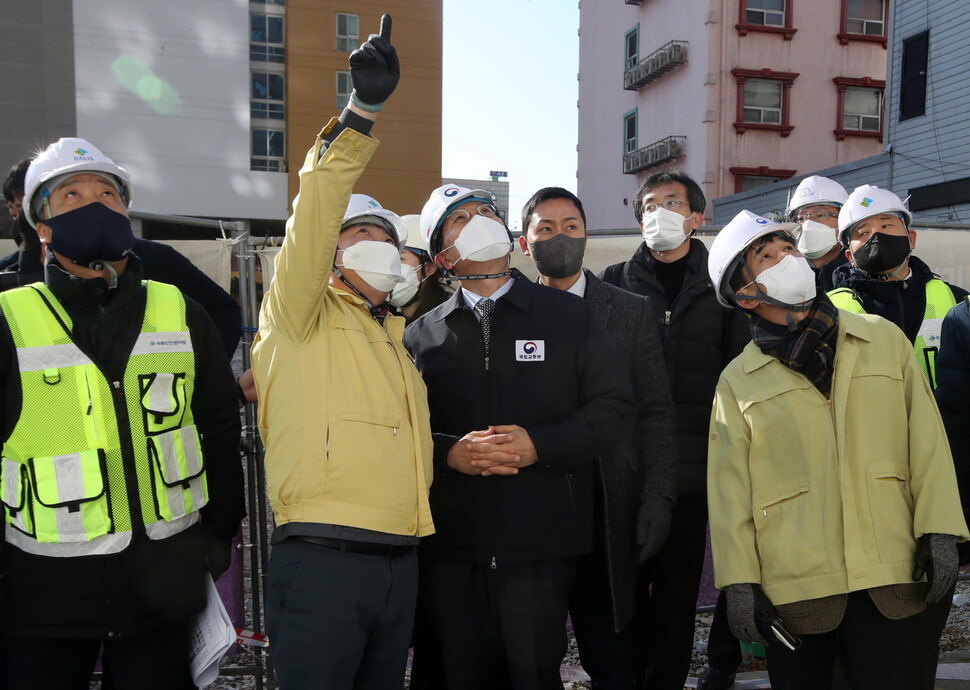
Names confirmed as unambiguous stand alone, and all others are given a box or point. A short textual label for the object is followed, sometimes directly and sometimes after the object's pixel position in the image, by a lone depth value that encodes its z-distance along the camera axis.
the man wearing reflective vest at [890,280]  3.81
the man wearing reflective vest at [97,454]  2.23
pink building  24.44
